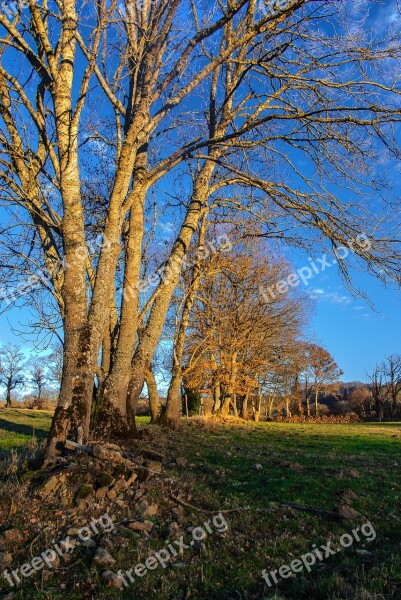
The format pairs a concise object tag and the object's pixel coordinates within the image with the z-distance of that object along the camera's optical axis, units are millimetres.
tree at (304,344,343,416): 46481
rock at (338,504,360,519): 4326
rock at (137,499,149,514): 4218
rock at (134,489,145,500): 4473
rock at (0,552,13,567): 3361
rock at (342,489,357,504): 4777
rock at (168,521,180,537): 3826
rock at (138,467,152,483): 4895
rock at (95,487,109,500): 4434
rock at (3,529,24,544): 3701
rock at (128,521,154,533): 3877
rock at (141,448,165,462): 6074
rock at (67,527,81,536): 3762
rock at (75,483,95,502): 4359
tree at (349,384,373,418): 47969
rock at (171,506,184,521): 4148
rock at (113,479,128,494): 4586
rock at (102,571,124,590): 3074
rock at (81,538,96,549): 3596
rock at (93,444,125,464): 5184
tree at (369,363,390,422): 45619
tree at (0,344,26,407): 62847
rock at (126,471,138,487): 4801
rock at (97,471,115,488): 4574
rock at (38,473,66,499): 4404
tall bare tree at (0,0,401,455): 6789
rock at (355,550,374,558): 3557
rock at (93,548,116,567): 3297
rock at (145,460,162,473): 5316
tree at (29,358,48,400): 67700
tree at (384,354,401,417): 45625
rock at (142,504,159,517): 4172
